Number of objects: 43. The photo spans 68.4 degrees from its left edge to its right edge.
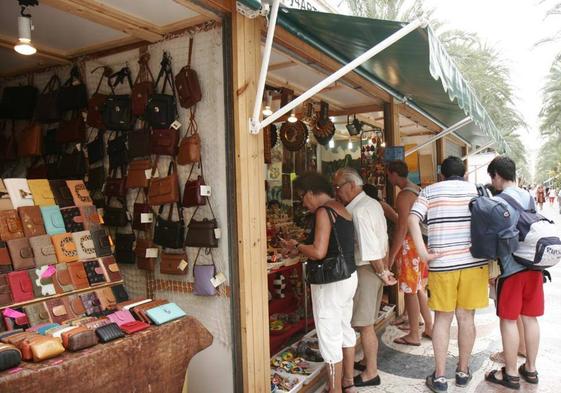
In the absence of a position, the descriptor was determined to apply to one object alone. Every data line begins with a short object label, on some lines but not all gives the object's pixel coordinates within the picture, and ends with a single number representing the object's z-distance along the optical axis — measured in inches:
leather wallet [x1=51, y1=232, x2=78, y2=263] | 107.5
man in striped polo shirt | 136.9
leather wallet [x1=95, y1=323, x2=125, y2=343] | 78.7
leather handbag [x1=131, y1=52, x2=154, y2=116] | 128.3
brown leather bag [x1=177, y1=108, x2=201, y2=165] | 117.5
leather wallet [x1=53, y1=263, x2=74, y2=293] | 105.3
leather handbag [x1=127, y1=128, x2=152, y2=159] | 128.9
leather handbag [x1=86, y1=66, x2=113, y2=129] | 140.0
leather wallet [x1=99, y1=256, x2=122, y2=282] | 116.4
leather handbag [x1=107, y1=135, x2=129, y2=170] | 137.9
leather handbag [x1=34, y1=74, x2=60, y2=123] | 149.9
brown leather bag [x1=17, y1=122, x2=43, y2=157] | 152.7
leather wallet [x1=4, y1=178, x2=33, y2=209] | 104.9
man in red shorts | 138.0
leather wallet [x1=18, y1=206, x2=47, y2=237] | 103.8
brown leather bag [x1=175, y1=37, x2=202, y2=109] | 116.8
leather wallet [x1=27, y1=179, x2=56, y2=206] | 109.8
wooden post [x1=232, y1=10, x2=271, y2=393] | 111.3
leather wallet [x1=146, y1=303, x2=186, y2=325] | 89.0
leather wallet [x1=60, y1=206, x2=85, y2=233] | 113.7
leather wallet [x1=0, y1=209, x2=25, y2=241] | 99.5
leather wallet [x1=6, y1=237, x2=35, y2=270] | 98.9
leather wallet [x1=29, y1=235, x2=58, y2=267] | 103.0
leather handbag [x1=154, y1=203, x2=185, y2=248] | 123.2
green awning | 112.7
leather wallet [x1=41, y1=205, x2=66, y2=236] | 109.2
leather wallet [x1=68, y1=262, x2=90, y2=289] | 108.6
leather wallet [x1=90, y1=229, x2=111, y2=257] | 117.3
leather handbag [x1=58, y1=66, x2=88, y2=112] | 144.8
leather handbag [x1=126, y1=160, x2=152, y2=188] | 131.0
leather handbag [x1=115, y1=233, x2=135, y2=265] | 136.4
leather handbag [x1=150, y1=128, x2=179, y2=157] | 122.7
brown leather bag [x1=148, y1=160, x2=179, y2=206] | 122.7
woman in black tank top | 122.7
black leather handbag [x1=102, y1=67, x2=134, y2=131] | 131.8
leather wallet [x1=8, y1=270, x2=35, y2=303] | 96.7
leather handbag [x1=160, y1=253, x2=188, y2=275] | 122.0
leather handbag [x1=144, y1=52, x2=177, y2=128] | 122.3
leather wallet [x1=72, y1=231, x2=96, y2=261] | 112.7
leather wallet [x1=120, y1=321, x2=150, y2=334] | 83.4
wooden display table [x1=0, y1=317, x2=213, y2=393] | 66.3
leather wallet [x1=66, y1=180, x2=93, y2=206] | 118.3
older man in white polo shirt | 138.5
